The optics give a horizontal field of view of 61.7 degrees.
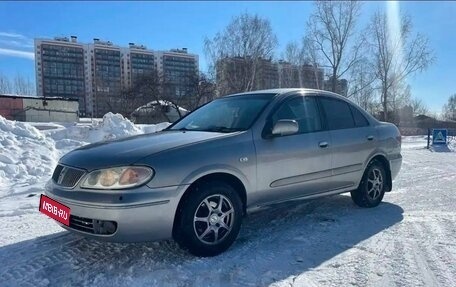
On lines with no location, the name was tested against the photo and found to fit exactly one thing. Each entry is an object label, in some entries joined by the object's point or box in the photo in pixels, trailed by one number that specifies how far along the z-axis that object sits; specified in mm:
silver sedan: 3174
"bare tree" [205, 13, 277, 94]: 35750
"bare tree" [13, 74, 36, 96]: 62469
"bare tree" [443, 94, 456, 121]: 78788
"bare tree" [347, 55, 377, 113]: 36562
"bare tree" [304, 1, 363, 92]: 34188
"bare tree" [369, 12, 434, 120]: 37625
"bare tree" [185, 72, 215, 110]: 39438
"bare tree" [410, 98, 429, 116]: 56969
